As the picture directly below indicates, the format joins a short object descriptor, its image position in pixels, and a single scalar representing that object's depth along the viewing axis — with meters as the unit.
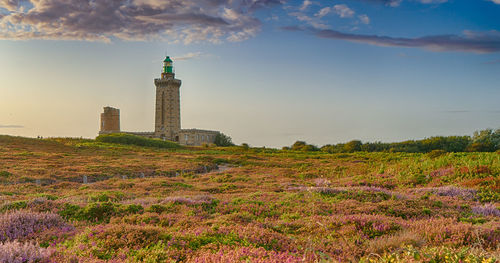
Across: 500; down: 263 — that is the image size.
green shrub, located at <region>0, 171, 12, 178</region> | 19.77
